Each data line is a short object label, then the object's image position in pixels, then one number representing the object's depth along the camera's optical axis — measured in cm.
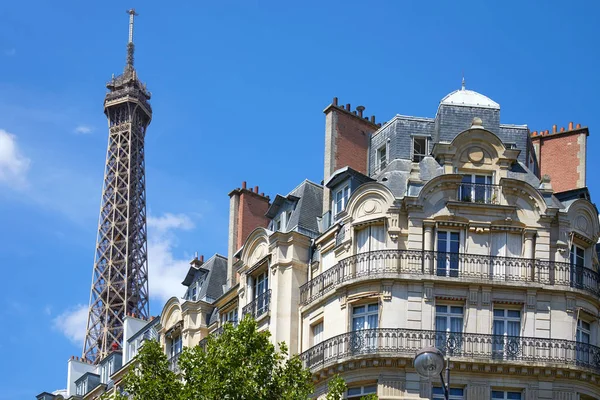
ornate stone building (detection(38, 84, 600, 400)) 4262
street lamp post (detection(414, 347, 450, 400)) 3238
